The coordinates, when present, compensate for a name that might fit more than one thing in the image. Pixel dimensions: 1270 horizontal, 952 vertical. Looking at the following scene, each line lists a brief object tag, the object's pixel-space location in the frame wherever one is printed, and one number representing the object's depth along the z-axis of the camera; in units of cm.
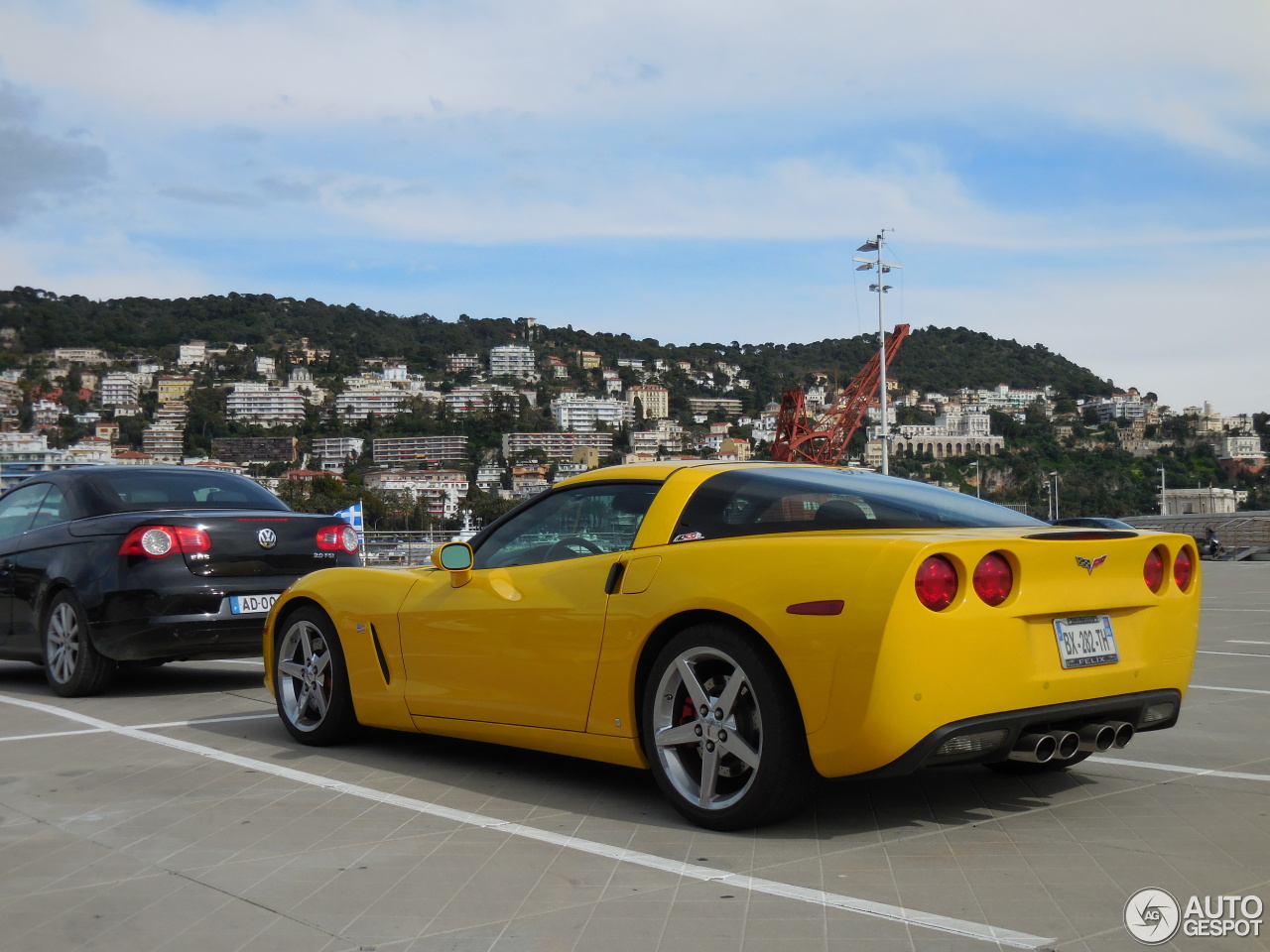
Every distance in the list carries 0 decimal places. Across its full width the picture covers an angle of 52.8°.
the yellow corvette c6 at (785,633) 383
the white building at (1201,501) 7556
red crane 5862
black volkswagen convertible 762
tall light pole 3791
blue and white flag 2202
